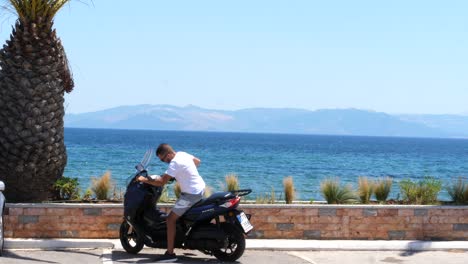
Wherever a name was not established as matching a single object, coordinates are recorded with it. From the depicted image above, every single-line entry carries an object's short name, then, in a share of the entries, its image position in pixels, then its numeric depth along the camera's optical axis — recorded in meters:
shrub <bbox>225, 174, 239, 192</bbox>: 13.62
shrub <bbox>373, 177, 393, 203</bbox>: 13.55
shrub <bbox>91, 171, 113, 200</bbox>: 12.71
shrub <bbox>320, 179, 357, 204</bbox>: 12.97
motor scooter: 10.03
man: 10.08
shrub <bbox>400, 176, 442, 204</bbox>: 12.90
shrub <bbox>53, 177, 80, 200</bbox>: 12.64
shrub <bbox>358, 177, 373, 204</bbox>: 13.15
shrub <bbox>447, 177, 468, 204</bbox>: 13.13
